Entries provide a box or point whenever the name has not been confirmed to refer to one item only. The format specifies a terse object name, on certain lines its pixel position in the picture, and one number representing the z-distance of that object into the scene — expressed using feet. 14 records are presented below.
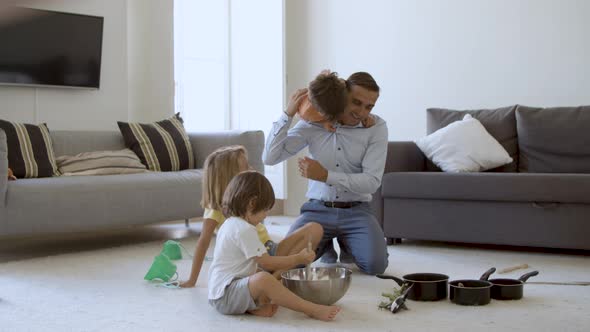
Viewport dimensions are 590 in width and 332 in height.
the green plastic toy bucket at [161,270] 9.45
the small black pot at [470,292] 7.88
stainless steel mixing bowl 7.55
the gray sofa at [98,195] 11.12
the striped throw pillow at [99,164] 13.12
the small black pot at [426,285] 8.01
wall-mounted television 14.42
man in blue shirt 9.64
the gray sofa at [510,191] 11.43
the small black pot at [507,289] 8.16
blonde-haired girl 8.70
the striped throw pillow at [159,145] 14.26
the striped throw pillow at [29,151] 12.43
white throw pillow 13.08
